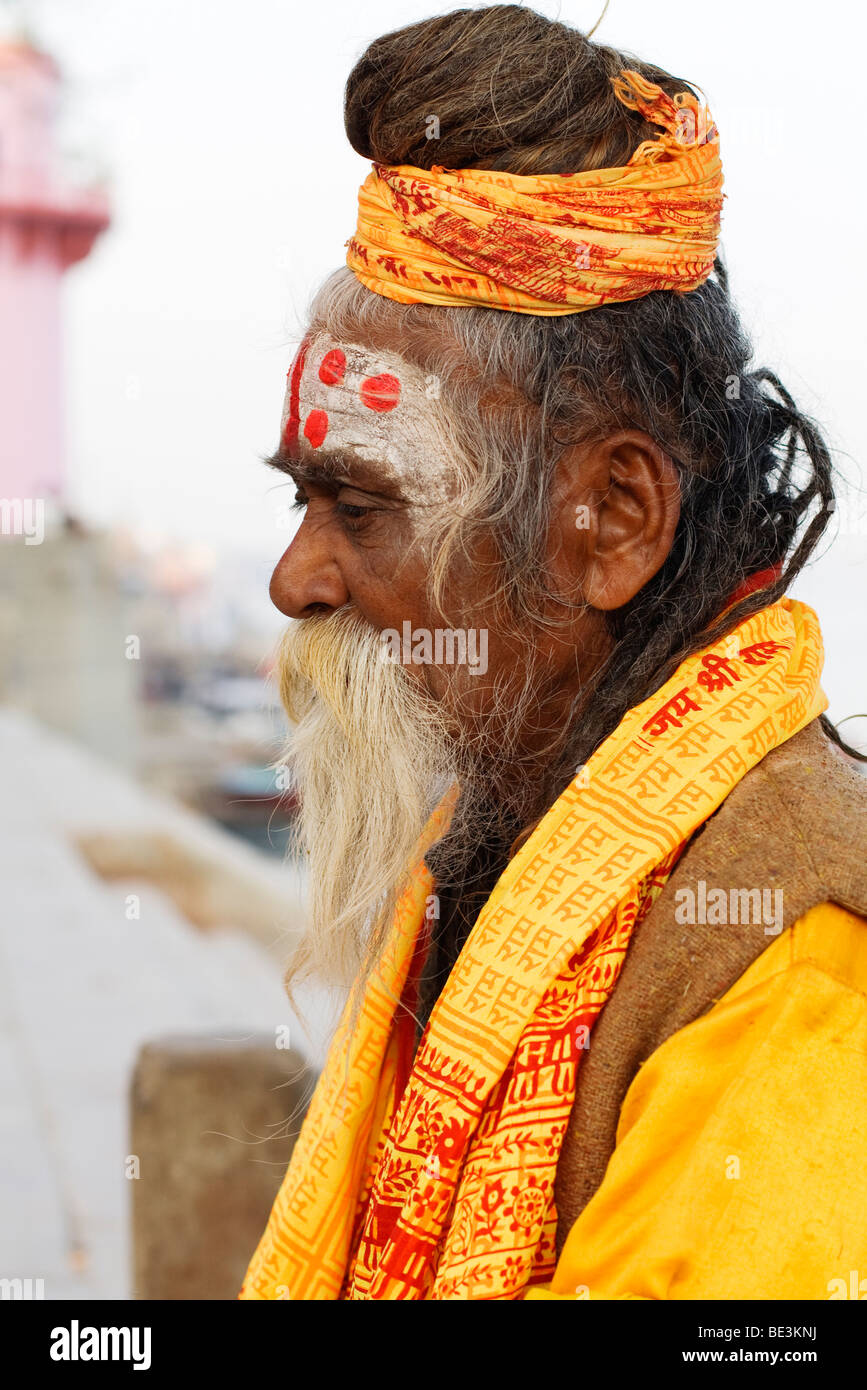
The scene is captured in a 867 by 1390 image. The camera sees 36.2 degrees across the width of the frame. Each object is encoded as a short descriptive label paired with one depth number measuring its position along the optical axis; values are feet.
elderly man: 4.92
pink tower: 76.95
